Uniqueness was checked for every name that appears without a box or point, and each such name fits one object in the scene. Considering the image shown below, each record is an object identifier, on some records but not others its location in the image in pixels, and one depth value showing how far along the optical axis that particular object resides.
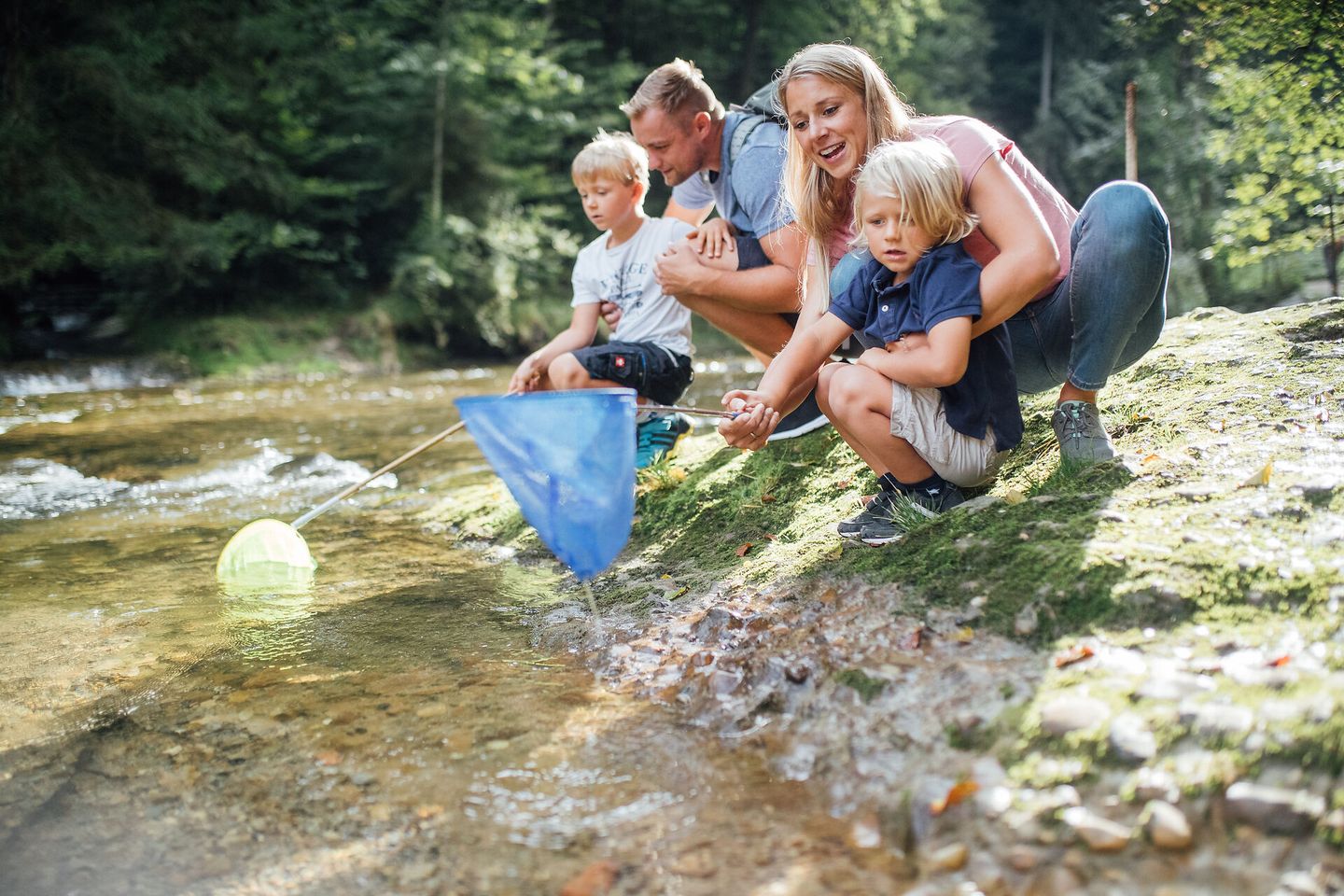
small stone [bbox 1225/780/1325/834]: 1.40
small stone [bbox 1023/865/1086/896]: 1.42
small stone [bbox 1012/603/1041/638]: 2.00
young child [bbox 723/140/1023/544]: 2.39
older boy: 3.85
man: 3.41
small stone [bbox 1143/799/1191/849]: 1.43
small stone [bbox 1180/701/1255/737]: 1.54
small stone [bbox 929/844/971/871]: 1.51
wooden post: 4.36
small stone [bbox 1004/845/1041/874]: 1.47
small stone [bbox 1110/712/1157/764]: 1.56
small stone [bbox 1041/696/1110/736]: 1.64
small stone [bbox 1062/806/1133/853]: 1.45
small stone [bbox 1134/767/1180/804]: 1.49
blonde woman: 2.45
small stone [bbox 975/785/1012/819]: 1.56
